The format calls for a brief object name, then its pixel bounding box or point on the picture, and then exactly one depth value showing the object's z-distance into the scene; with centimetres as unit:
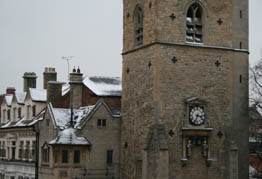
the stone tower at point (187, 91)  4644
